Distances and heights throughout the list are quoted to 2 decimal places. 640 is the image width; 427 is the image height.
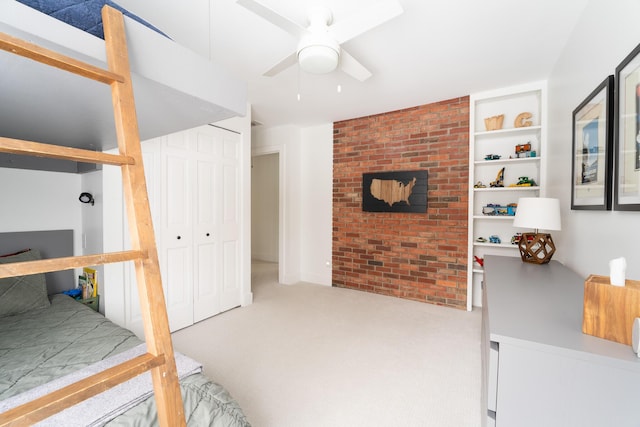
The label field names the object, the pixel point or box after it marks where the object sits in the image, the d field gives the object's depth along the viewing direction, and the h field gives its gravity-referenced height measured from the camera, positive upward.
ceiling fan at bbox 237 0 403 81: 1.39 +1.02
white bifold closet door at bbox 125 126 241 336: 2.59 -0.14
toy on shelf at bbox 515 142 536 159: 2.85 +0.61
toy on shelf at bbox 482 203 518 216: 2.96 -0.01
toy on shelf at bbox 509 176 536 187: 2.85 +0.28
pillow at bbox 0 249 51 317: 1.87 -0.60
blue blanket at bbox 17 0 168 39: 0.71 +0.53
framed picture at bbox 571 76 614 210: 1.36 +0.34
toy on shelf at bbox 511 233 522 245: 2.93 -0.33
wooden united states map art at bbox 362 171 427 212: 3.51 +0.23
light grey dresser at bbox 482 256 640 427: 0.75 -0.50
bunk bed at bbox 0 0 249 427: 0.62 -0.11
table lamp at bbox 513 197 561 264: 1.89 -0.08
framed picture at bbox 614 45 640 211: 1.13 +0.33
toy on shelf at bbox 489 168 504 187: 3.01 +0.32
